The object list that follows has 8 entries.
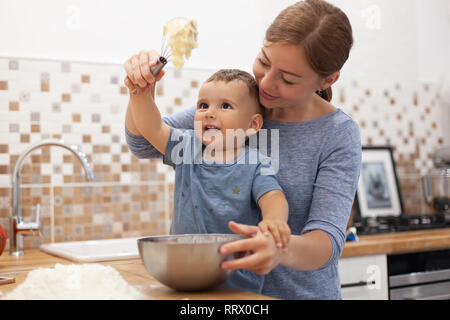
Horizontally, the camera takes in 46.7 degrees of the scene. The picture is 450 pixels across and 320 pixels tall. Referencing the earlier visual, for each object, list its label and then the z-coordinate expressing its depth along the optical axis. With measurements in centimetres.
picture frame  268
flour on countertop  81
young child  104
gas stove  239
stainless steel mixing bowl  80
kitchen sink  180
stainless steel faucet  184
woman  101
